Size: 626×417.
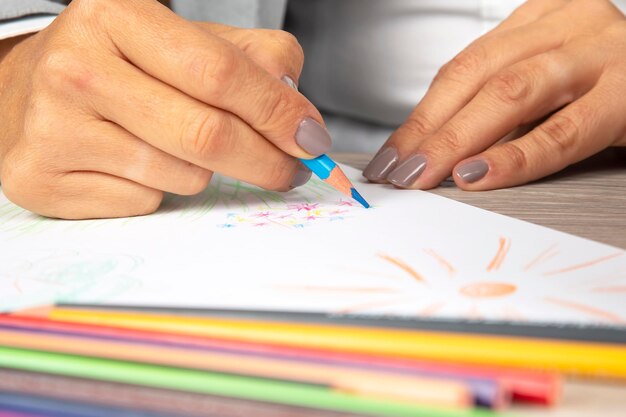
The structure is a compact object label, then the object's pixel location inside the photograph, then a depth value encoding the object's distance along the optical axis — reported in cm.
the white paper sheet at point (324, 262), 28
